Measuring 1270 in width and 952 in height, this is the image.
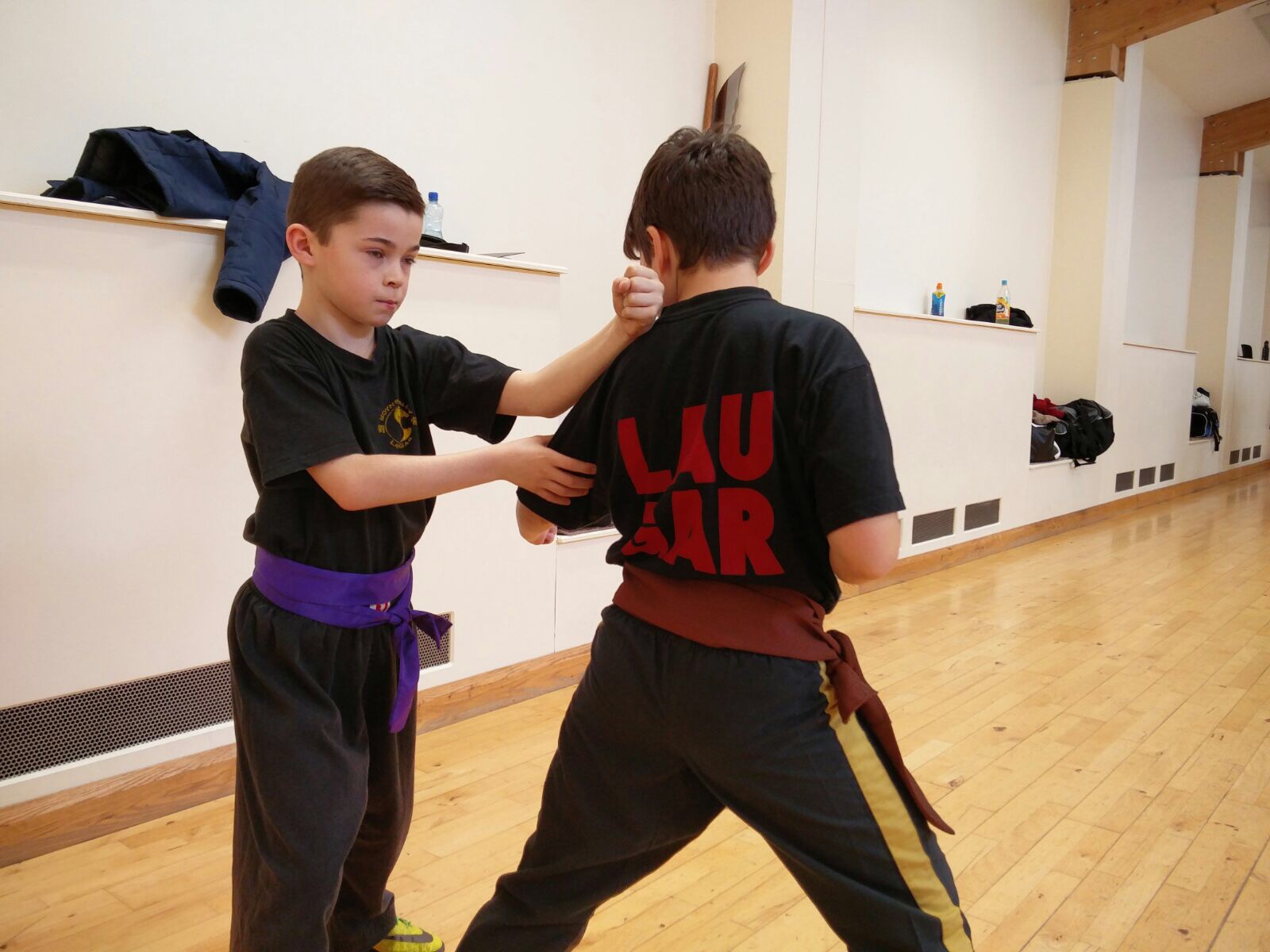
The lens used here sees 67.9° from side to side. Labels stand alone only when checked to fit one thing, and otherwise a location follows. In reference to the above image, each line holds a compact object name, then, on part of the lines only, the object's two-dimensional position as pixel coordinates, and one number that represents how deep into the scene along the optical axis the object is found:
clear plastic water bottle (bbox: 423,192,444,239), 2.45
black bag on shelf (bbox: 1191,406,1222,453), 8.40
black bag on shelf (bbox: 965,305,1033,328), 5.15
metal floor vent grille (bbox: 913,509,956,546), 4.56
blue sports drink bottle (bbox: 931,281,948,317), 4.82
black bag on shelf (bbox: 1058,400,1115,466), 5.91
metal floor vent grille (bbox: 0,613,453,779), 1.79
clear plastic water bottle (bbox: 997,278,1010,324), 5.18
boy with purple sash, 1.09
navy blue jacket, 1.84
